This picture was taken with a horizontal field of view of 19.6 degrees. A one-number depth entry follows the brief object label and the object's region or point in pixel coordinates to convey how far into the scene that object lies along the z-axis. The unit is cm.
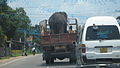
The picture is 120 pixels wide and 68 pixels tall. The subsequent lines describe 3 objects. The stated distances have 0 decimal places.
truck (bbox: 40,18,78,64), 2427
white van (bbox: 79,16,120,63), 1390
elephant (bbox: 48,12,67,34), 2573
